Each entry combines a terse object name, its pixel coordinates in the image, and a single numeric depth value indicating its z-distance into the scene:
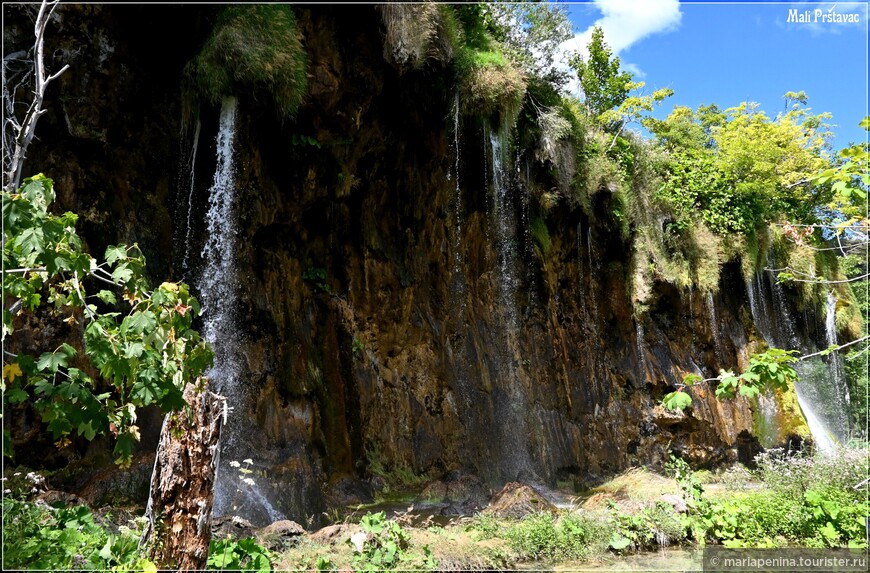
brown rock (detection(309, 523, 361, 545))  5.62
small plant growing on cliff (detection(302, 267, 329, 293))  10.41
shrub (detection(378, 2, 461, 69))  9.29
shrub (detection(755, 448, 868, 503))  7.02
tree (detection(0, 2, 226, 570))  2.61
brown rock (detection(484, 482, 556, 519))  7.62
